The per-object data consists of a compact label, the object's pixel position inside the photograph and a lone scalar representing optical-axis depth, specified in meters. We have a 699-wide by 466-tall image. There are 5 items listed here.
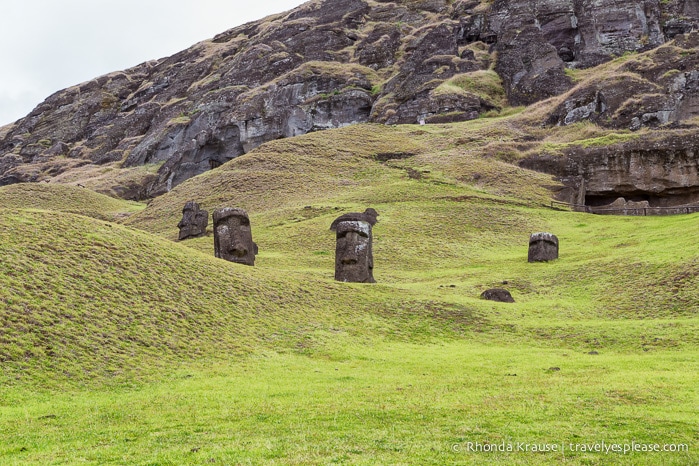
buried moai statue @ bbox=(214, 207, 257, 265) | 35.44
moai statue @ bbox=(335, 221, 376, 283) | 34.00
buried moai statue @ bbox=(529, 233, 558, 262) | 40.41
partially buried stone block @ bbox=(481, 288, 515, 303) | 31.77
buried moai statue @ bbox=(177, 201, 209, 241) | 51.88
